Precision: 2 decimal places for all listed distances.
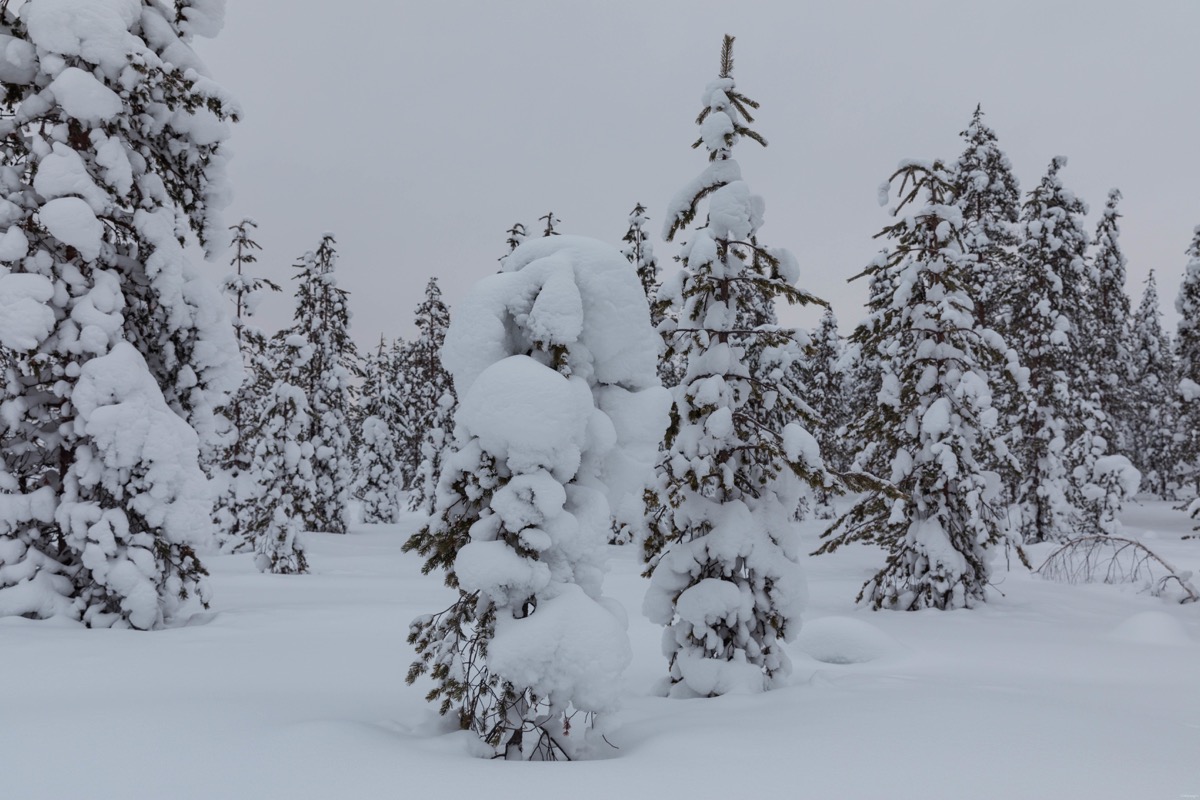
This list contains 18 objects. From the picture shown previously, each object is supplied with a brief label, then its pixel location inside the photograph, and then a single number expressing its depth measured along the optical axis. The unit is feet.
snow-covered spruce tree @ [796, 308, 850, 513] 127.24
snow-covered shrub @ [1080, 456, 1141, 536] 87.86
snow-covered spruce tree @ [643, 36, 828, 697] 24.89
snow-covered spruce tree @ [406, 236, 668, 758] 16.66
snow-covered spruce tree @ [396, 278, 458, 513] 118.52
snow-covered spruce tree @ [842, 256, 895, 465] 48.57
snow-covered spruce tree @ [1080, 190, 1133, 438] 101.51
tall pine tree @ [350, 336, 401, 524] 131.44
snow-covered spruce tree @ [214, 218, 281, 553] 56.44
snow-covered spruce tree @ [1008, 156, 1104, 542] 80.89
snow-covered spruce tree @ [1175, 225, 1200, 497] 69.92
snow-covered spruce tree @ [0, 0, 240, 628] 29.86
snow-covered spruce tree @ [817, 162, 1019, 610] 46.26
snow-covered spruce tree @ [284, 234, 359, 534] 102.06
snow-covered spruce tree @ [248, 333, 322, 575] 65.57
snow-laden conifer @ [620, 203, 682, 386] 99.35
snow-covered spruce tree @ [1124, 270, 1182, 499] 138.00
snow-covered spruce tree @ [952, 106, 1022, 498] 79.22
